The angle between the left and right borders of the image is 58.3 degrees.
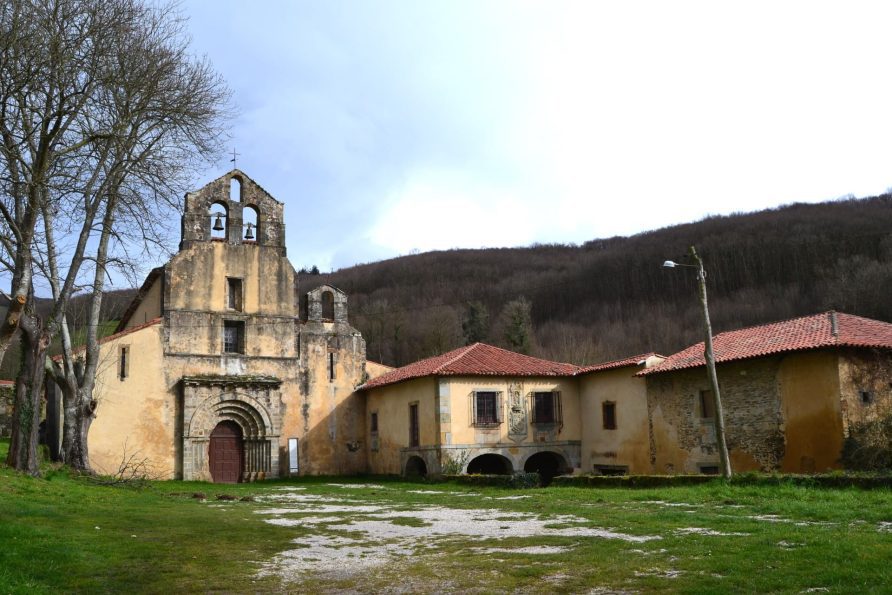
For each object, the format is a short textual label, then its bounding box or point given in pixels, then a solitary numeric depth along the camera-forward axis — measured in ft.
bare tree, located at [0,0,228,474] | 52.37
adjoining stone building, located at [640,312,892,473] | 67.87
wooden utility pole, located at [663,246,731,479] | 61.57
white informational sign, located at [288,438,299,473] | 104.07
